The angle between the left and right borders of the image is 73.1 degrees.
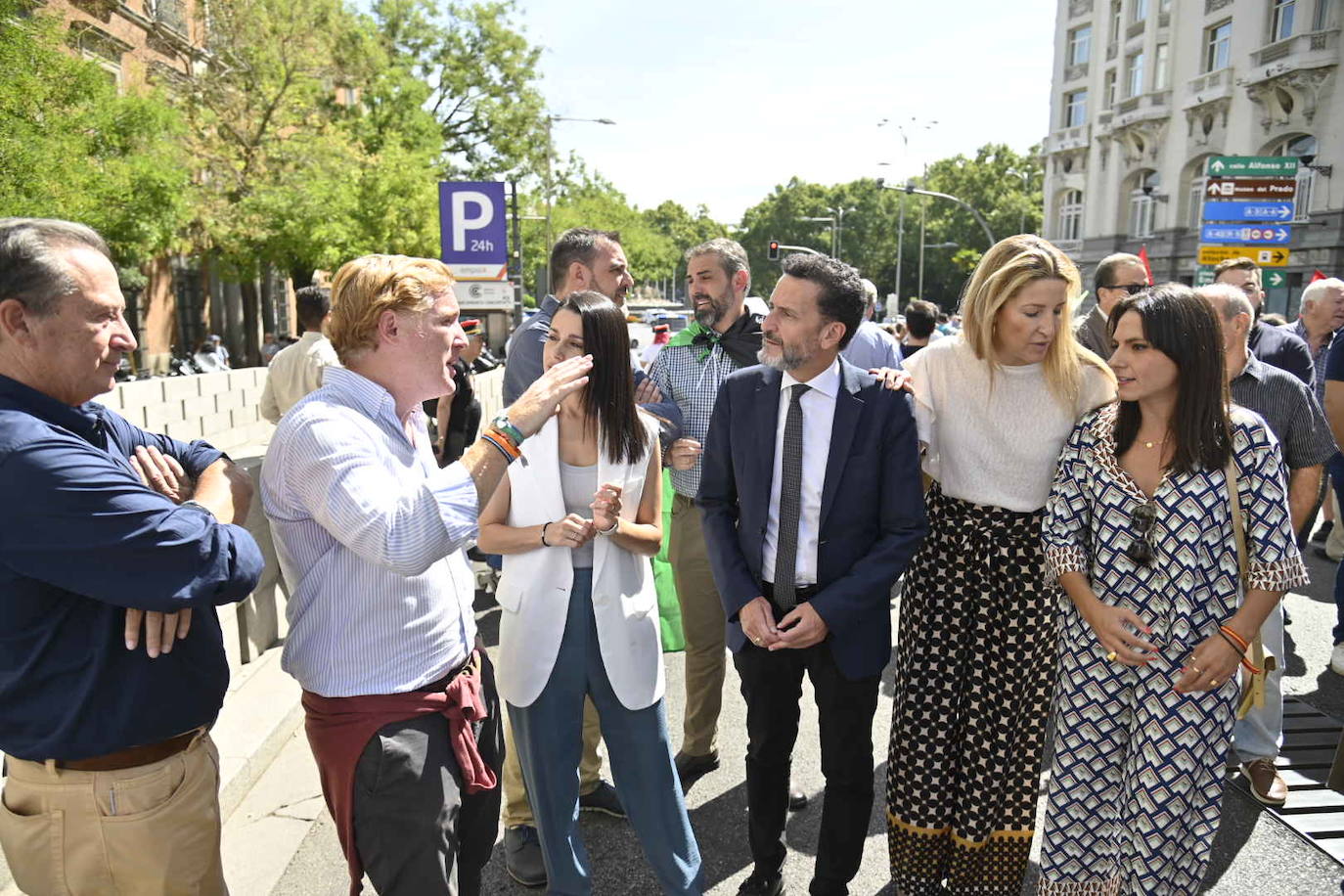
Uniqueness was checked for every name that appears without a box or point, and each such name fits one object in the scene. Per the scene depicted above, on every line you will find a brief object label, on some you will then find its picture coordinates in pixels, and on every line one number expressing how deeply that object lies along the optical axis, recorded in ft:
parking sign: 35.94
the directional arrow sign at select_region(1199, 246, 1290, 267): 54.80
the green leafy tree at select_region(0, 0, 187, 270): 33.58
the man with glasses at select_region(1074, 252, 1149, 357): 15.84
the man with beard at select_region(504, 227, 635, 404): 12.34
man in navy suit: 9.30
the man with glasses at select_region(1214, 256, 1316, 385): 16.79
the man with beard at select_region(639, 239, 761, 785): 12.99
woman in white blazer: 9.05
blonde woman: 9.52
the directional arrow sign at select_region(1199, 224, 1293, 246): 55.67
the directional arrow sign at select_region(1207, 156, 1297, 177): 55.11
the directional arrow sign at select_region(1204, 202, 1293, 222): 55.47
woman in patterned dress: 8.39
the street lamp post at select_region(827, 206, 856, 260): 256.77
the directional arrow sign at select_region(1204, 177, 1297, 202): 54.90
